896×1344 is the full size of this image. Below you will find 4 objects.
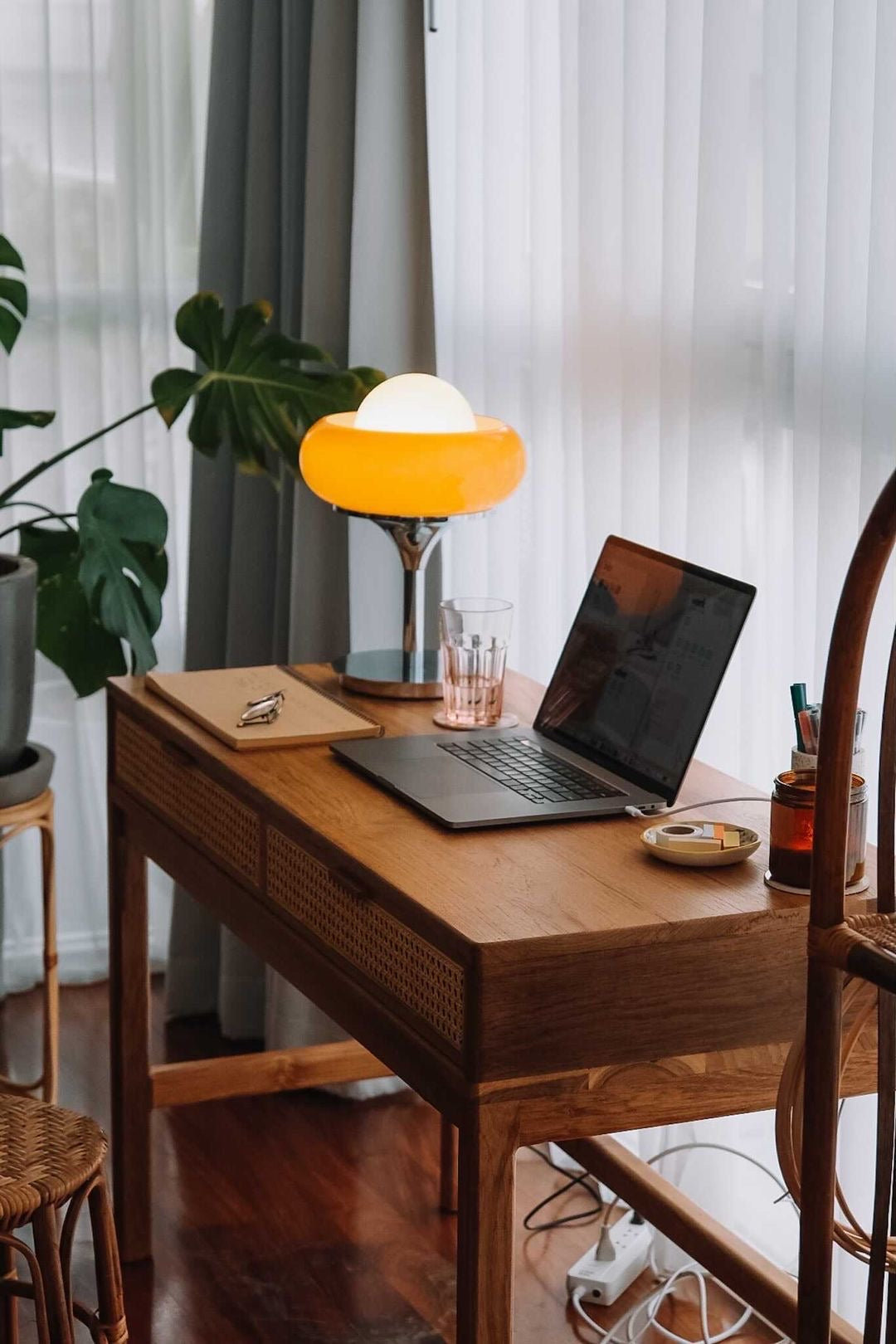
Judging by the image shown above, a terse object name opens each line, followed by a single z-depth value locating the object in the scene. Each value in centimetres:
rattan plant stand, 261
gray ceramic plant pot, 246
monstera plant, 262
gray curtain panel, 274
